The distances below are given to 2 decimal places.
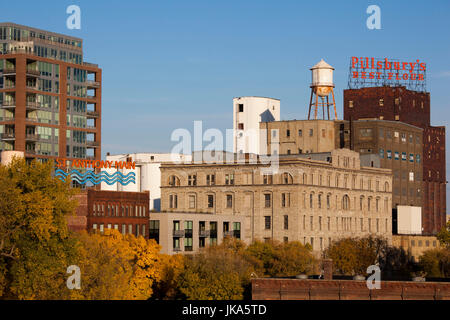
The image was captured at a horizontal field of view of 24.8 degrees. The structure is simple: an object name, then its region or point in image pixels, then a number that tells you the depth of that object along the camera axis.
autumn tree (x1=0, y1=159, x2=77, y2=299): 101.81
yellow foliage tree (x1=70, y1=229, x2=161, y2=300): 105.88
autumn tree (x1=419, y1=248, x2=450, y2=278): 182.25
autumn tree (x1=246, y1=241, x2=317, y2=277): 150.25
